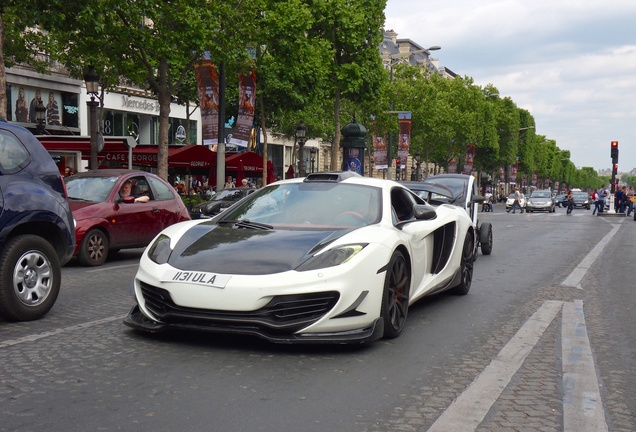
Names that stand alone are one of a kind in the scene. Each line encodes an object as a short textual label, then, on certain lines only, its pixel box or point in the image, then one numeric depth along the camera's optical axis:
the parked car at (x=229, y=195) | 19.15
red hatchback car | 12.07
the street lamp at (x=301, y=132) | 35.11
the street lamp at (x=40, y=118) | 26.66
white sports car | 5.31
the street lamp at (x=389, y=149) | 46.31
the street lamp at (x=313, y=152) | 80.02
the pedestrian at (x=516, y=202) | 52.34
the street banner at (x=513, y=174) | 117.25
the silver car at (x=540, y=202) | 52.84
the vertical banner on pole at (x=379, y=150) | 41.44
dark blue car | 6.55
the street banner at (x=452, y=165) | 77.88
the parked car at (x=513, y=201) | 54.04
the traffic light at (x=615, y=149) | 52.91
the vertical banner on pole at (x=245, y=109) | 24.16
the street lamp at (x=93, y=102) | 21.27
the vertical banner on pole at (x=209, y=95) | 22.72
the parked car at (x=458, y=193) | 14.45
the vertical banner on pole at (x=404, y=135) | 43.09
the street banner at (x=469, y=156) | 73.38
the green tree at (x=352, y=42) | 36.66
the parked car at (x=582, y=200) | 70.74
